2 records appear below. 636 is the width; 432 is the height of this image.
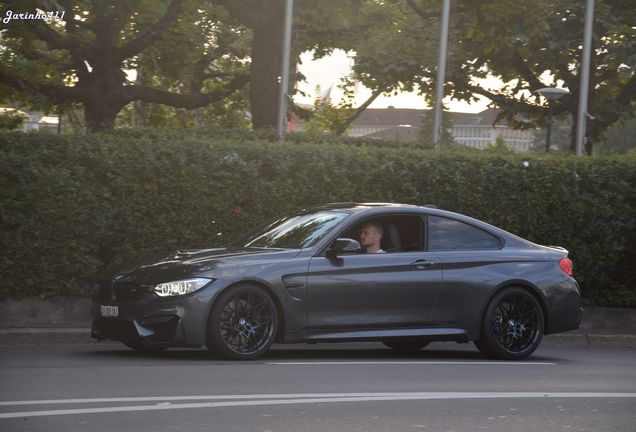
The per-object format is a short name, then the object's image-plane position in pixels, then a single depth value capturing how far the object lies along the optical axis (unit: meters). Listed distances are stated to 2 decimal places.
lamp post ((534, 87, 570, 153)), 29.36
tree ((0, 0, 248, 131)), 26.88
